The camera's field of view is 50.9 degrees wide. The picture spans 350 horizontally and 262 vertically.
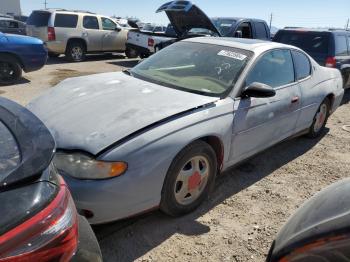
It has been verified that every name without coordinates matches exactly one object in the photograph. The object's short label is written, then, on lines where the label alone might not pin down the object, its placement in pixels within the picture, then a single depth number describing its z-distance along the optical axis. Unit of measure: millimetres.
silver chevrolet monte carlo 2652
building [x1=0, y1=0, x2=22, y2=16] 47438
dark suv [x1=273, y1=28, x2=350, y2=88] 8031
